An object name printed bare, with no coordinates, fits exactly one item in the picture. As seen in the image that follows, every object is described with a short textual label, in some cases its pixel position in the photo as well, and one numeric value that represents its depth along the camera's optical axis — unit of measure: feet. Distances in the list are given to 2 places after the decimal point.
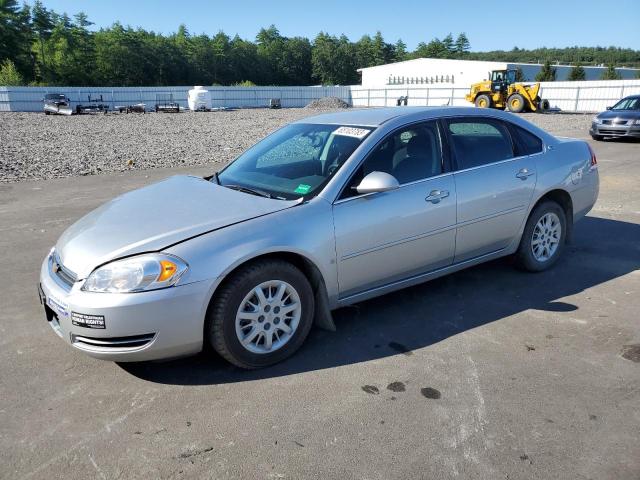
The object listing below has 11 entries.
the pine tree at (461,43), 411.54
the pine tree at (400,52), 413.67
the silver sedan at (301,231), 9.75
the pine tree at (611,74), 220.51
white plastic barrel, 143.74
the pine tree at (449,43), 408.46
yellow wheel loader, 107.76
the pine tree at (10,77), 192.85
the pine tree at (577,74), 218.03
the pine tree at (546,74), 204.33
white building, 200.34
